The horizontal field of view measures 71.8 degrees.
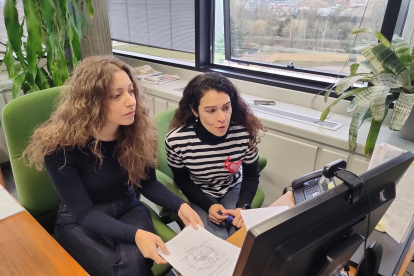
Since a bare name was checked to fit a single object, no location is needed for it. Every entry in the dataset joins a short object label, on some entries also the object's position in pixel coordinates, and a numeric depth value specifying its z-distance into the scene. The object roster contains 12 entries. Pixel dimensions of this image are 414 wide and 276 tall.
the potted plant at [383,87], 1.33
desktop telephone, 1.12
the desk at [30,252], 0.75
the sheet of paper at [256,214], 0.93
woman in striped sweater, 1.29
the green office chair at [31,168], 1.07
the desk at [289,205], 0.85
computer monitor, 0.44
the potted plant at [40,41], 1.66
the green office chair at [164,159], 1.46
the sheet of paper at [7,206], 0.94
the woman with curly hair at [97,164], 1.04
